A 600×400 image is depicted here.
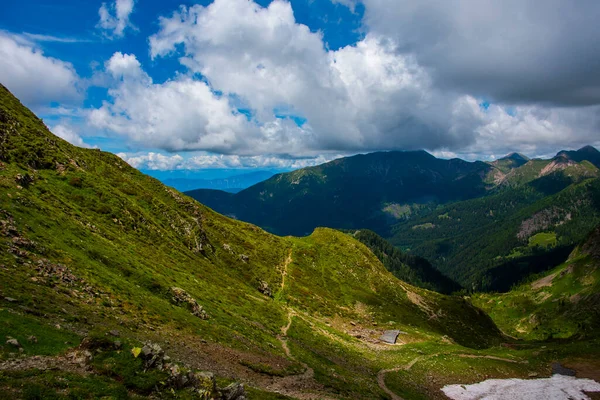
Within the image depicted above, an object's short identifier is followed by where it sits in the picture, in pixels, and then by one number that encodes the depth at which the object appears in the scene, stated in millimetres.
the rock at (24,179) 50588
